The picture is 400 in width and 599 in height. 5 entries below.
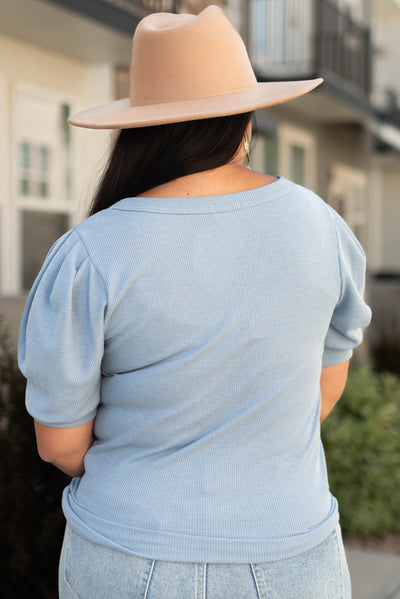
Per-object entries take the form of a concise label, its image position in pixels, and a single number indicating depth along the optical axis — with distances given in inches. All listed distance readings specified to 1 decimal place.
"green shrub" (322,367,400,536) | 198.2
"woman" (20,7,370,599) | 49.0
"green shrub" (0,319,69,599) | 111.7
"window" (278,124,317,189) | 429.7
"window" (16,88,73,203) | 248.4
